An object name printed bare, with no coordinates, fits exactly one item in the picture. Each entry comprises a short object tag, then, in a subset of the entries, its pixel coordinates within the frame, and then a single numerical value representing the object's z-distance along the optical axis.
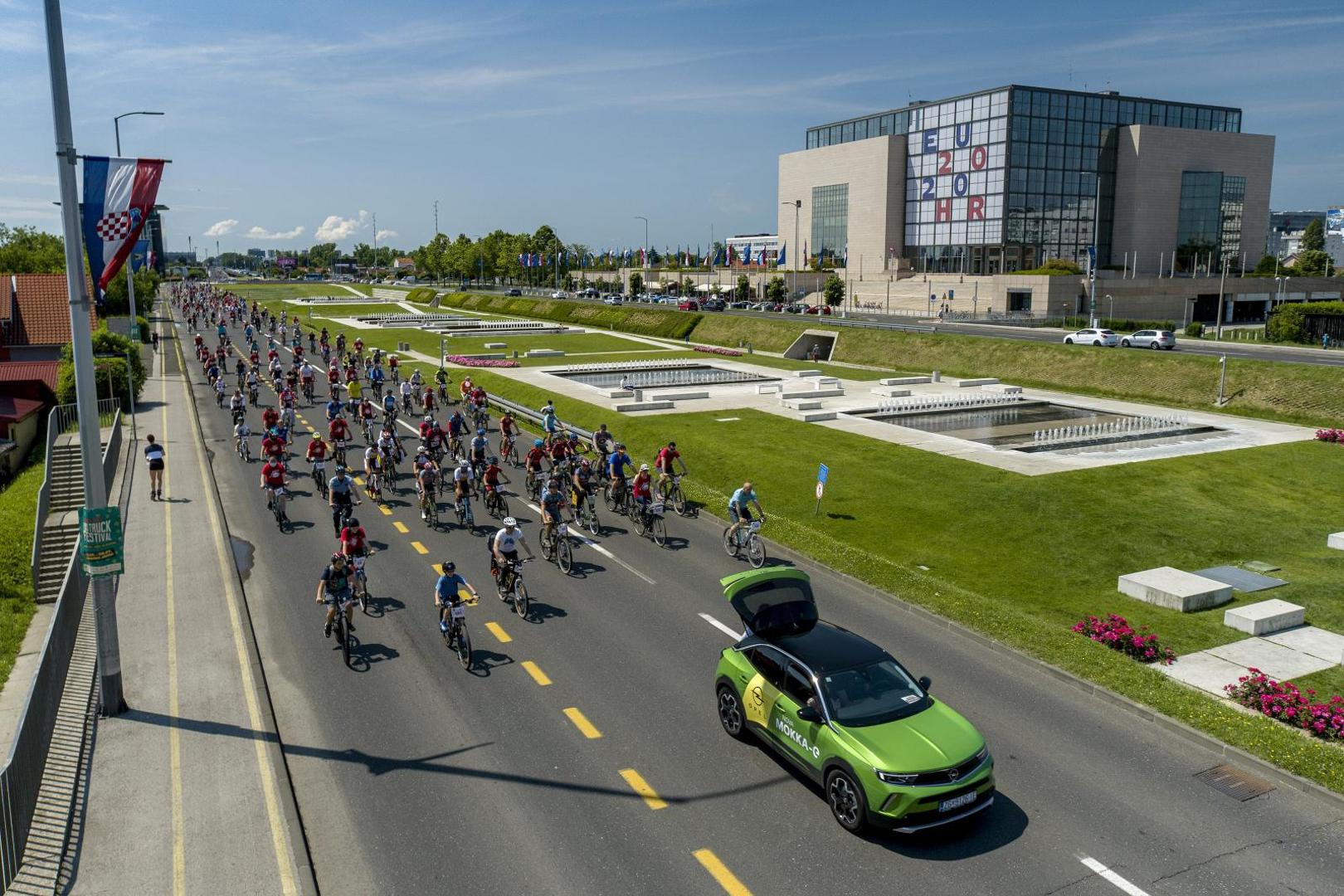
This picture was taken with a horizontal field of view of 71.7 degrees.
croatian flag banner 12.95
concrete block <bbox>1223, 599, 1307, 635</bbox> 16.33
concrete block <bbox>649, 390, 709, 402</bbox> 41.28
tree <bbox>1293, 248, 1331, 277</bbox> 104.56
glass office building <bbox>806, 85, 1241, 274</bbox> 98.56
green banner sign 12.15
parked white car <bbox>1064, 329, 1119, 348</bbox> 57.66
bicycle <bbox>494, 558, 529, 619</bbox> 16.66
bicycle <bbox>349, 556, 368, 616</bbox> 16.70
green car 9.73
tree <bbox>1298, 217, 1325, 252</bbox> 154.50
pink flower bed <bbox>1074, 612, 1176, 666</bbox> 15.16
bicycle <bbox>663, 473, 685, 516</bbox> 24.17
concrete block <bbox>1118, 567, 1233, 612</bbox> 17.66
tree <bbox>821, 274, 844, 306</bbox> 92.38
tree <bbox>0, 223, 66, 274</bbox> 86.25
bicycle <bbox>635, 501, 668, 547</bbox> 21.42
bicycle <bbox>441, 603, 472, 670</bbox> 14.46
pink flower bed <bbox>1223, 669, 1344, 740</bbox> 12.21
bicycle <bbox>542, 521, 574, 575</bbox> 19.27
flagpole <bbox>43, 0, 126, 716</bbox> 11.45
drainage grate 11.00
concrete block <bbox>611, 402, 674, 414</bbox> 39.50
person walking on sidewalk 24.78
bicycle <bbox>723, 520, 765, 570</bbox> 19.67
